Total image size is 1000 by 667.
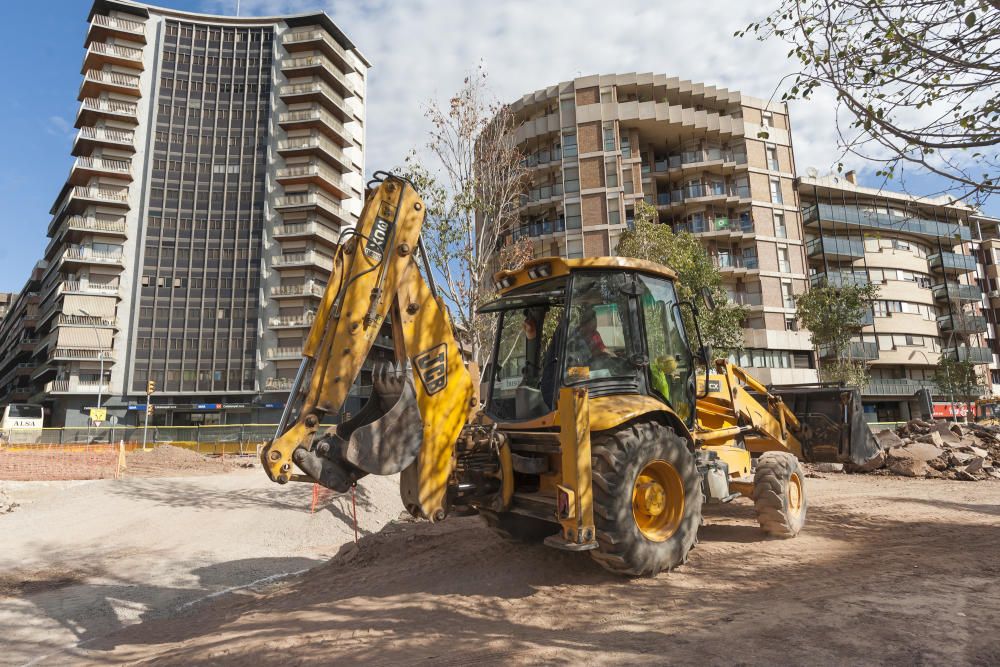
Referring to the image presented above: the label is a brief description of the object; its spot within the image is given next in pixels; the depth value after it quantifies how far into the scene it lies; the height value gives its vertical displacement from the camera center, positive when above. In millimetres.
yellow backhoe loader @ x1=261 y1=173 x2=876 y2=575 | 4863 +200
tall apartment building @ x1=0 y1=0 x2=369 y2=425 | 49188 +19747
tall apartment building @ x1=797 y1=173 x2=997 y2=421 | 46188 +10844
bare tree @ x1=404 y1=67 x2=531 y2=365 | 14367 +5681
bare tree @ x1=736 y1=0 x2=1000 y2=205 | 4746 +3083
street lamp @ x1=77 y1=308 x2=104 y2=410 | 46312 +5069
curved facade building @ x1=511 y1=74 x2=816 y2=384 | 40688 +17939
